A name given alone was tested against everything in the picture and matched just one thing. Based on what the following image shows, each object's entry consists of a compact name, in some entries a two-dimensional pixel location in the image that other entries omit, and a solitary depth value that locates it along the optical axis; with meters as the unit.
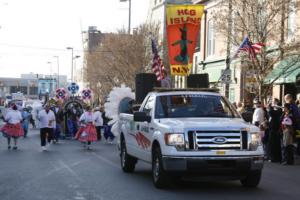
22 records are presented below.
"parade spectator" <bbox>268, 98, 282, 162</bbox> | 17.92
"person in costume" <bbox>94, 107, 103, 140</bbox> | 25.71
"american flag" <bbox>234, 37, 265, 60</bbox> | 21.70
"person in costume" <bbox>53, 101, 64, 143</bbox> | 28.07
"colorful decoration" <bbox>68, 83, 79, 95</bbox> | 41.69
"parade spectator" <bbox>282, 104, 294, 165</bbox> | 17.02
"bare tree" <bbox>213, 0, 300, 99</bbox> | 23.91
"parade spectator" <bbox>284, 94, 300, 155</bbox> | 17.47
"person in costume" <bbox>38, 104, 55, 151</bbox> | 22.62
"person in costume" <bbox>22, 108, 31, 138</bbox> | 31.69
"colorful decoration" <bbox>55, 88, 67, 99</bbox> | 43.47
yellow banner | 24.84
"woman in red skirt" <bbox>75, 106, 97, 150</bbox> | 23.27
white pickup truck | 10.80
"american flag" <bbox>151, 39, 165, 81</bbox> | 27.77
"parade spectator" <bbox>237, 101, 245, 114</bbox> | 21.44
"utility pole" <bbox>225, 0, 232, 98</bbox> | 24.79
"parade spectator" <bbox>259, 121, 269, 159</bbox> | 18.78
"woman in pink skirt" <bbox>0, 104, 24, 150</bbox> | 23.27
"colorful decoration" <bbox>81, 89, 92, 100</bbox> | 42.66
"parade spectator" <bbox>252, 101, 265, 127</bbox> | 19.06
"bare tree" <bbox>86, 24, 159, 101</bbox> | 47.28
